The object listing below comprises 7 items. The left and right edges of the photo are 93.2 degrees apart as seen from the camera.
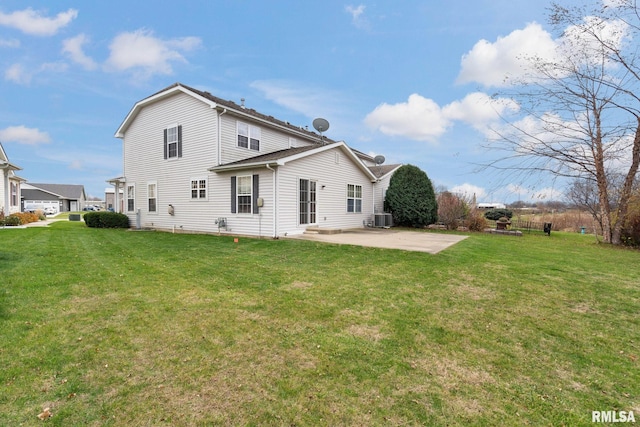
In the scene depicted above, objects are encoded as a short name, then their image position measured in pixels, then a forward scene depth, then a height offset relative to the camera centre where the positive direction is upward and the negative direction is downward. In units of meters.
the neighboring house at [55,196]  47.62 +4.14
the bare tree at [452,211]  17.80 +0.29
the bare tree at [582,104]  9.78 +3.90
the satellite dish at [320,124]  15.35 +4.73
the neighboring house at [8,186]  19.83 +2.51
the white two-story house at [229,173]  11.95 +2.03
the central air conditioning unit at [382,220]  17.28 -0.20
